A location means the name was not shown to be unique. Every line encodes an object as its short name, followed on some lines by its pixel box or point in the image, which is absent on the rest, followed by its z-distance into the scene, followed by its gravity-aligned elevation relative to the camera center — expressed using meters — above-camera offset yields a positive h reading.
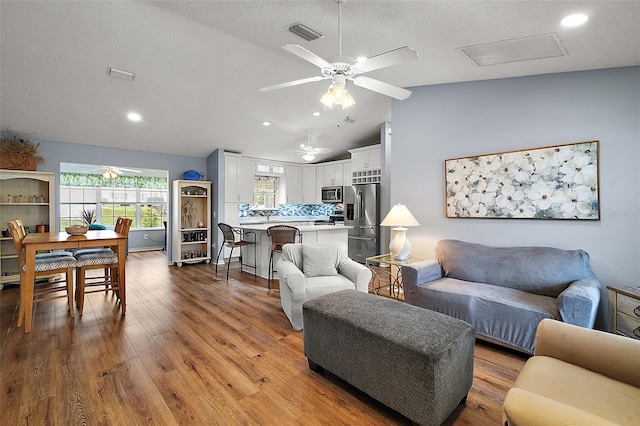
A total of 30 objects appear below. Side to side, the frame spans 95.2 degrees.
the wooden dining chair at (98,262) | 3.23 -0.55
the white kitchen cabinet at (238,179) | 6.31 +0.75
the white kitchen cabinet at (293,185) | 7.64 +0.71
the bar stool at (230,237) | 4.80 -0.42
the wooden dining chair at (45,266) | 2.88 -0.54
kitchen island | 4.92 -0.49
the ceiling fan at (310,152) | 5.12 +1.06
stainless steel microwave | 6.90 +0.43
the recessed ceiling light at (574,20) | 2.07 +1.37
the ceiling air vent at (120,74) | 3.38 +1.65
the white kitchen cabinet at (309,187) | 7.76 +0.67
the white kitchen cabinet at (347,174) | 7.01 +0.90
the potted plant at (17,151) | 4.30 +0.94
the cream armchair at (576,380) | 0.99 -0.78
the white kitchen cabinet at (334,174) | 7.18 +0.95
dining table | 2.83 -0.33
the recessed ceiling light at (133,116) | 4.44 +1.49
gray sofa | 2.26 -0.72
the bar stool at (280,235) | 4.32 -0.35
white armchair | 2.89 -0.68
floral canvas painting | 2.80 +0.28
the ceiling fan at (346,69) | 1.92 +1.03
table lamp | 3.48 -0.16
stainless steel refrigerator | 5.84 -0.16
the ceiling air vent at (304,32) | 2.50 +1.58
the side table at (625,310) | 2.10 -0.76
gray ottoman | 1.54 -0.83
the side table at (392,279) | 3.45 -0.99
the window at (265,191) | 7.48 +0.54
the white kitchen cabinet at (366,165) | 5.98 +0.98
